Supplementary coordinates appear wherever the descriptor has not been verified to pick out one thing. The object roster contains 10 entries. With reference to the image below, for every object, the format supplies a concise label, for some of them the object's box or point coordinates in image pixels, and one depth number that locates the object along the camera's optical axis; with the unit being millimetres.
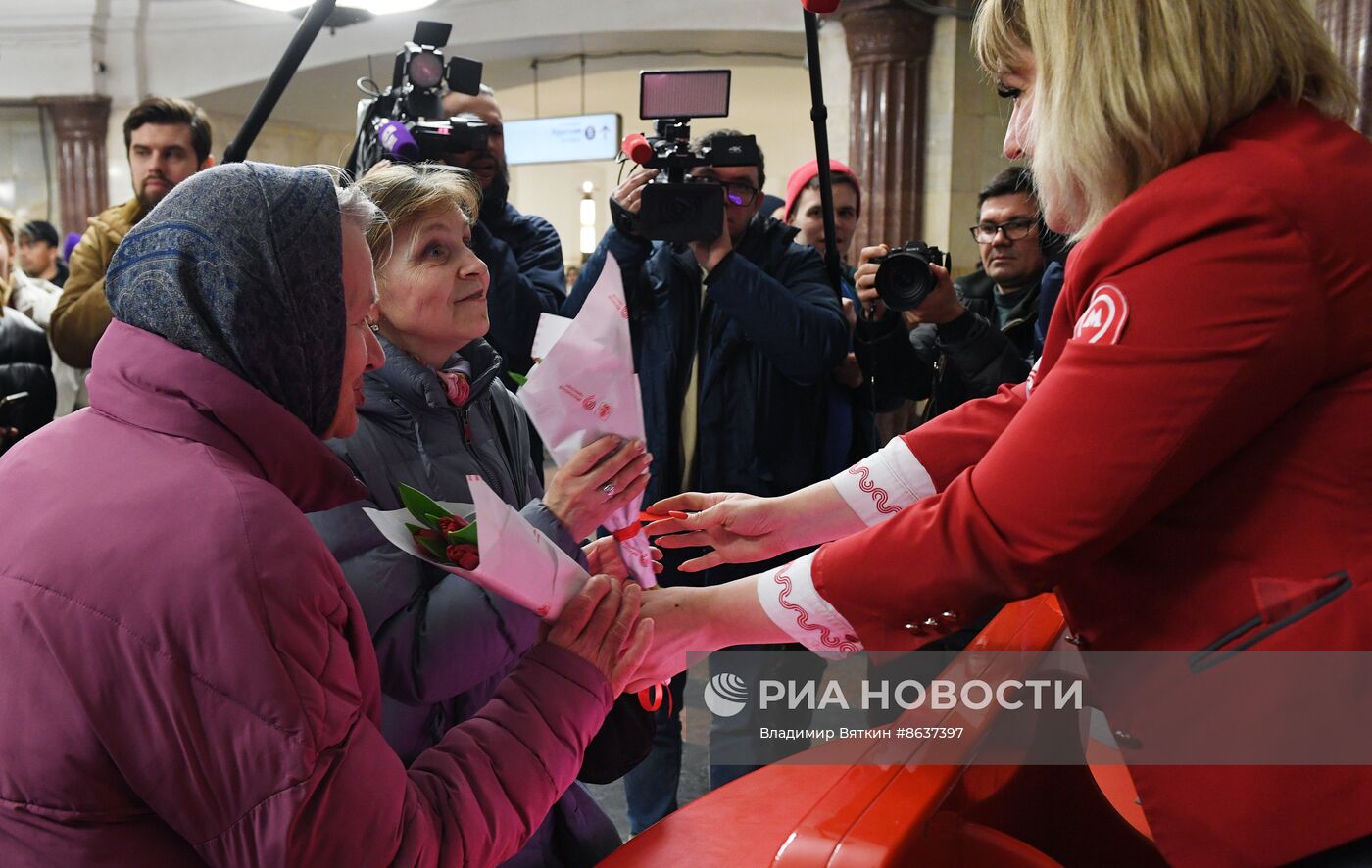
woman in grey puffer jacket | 1378
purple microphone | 2482
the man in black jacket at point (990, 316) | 2756
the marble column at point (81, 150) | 9891
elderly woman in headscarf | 839
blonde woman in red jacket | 984
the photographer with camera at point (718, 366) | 2713
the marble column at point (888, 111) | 6039
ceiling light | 4713
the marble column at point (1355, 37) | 3027
